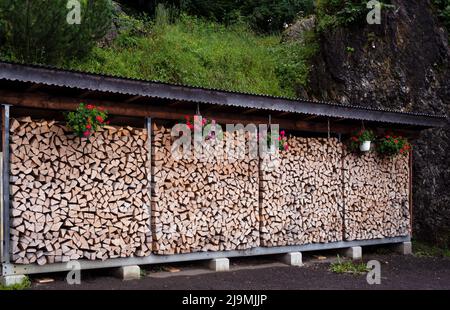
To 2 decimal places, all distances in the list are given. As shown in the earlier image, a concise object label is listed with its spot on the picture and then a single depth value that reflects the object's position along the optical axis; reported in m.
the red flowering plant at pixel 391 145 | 10.48
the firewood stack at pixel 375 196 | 10.30
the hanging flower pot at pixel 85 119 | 6.93
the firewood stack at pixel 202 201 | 7.98
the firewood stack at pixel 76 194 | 6.75
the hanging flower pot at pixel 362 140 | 10.06
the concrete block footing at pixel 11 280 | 6.50
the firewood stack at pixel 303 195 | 9.16
